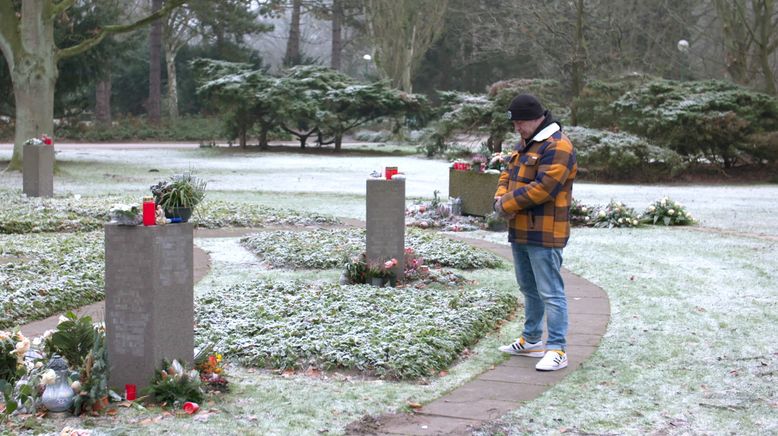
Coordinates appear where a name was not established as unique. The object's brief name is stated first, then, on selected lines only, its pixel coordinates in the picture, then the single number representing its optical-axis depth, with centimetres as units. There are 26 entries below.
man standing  527
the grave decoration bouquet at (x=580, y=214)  1287
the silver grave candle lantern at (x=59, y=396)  421
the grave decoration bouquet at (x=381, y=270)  799
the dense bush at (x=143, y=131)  3909
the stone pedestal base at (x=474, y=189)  1243
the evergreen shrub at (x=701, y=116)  2077
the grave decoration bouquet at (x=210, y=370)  475
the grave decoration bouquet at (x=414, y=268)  824
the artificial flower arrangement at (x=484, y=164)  1227
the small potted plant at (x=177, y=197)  480
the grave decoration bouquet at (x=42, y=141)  1493
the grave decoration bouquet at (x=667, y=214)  1287
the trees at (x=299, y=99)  3152
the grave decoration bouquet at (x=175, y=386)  441
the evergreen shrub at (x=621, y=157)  2003
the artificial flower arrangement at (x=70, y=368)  425
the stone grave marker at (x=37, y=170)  1481
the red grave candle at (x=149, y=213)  441
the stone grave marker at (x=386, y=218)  807
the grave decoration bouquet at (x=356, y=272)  810
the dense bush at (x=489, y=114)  2795
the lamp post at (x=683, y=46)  3256
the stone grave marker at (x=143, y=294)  439
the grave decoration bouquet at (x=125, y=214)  433
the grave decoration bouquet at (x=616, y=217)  1256
